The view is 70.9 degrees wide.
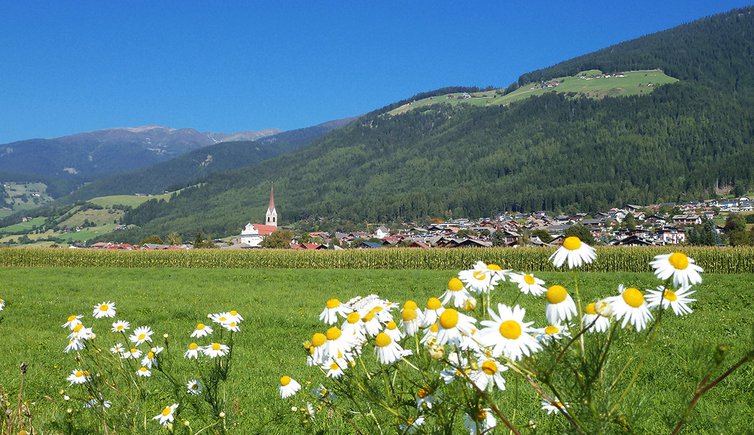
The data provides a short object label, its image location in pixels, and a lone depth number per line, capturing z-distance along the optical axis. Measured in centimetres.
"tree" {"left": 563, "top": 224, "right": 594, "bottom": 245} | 8260
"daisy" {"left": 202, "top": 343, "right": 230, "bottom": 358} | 381
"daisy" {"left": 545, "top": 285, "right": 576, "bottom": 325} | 185
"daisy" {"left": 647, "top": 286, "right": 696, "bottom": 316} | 178
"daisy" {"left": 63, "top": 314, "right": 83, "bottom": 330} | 367
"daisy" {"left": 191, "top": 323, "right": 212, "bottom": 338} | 396
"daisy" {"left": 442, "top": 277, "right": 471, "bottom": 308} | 228
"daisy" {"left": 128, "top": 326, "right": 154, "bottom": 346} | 427
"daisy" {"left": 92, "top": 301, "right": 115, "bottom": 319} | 423
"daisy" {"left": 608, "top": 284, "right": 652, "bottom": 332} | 175
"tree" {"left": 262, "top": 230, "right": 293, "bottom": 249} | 8412
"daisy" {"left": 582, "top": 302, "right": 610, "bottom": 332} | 185
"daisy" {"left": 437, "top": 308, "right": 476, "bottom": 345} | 188
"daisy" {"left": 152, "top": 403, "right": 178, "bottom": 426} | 332
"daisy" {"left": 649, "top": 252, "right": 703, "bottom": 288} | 175
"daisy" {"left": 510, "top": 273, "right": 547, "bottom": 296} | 233
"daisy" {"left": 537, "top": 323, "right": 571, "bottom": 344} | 206
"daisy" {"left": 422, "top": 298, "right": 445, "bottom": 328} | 214
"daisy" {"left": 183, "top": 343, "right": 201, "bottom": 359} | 394
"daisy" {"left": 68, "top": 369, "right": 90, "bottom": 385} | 361
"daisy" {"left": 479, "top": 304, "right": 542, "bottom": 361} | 176
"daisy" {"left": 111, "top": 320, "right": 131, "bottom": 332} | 429
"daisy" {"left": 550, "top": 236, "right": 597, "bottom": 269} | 198
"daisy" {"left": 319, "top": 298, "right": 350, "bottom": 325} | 270
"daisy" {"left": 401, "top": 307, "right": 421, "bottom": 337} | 221
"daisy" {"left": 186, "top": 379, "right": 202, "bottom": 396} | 374
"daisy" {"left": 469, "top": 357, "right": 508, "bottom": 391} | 207
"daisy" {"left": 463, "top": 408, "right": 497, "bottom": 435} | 206
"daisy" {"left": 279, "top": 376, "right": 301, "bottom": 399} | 331
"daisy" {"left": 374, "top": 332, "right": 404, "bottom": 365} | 217
